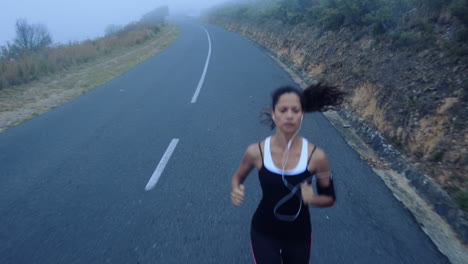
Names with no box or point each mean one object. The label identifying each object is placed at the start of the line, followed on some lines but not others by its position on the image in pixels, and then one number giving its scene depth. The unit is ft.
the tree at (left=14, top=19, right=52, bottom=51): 89.53
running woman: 6.83
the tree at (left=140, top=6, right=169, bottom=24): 279.20
